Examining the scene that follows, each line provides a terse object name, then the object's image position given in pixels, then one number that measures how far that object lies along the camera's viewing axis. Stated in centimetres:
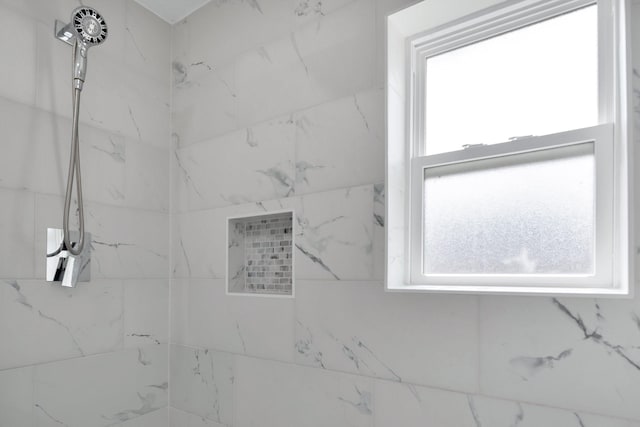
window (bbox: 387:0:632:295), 106
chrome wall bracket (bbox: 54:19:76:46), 142
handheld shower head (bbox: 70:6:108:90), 141
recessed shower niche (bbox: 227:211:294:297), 163
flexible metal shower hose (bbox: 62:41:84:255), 143
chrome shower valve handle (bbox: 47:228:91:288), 145
